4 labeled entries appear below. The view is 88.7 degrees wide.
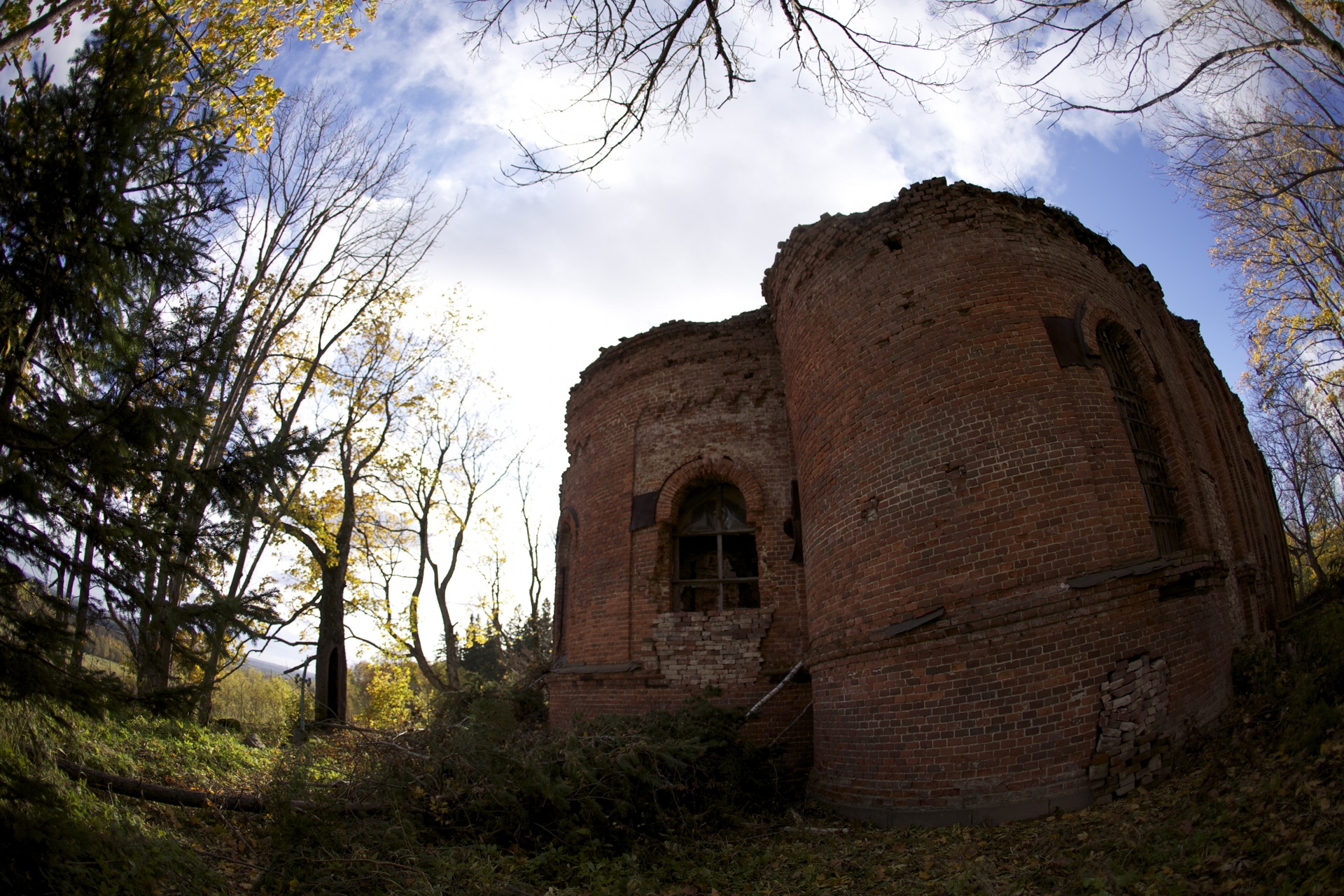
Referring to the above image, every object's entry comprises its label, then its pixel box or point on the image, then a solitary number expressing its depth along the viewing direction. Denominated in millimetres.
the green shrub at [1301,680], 4566
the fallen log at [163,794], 6074
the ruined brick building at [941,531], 5762
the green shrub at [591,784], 5914
